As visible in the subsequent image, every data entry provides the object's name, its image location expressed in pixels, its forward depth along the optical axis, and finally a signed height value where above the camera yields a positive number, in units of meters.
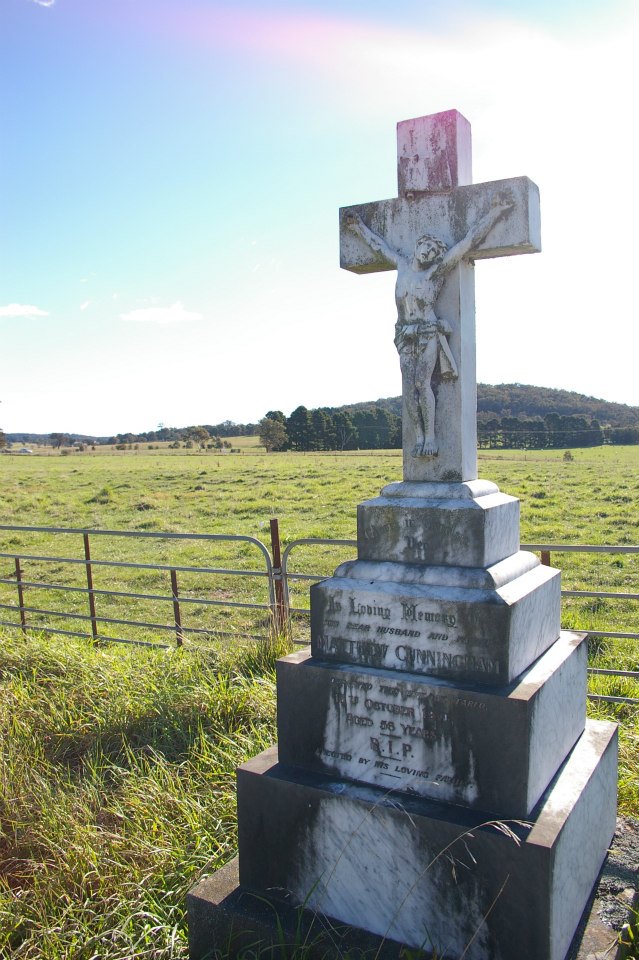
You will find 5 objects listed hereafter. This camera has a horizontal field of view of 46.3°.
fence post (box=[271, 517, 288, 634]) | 6.14 -1.28
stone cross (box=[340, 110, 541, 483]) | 3.24 +0.66
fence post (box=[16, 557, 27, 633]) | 8.35 -1.86
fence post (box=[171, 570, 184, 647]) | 7.15 -1.81
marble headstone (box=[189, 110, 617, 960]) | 2.66 -1.12
